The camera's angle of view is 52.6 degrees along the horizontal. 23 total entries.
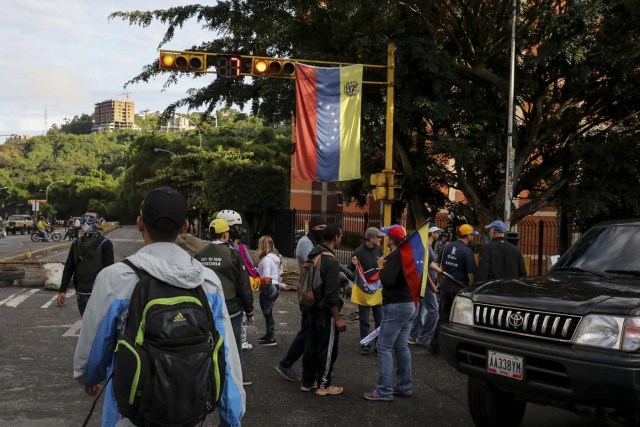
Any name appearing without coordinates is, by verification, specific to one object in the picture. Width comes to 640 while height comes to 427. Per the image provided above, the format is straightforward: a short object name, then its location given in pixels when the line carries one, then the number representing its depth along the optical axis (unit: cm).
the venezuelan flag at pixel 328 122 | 1267
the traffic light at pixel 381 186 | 1329
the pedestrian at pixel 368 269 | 859
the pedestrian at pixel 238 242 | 694
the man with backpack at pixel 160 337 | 246
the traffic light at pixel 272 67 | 1370
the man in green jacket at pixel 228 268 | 604
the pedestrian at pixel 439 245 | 1310
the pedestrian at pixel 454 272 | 902
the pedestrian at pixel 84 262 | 761
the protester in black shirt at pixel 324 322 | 671
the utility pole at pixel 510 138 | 1727
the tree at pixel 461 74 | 1672
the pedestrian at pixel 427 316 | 969
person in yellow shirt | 4312
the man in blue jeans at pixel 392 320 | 657
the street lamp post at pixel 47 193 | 11989
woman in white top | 913
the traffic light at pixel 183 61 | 1334
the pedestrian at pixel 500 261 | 820
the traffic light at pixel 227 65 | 1360
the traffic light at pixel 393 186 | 1327
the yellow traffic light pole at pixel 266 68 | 1330
